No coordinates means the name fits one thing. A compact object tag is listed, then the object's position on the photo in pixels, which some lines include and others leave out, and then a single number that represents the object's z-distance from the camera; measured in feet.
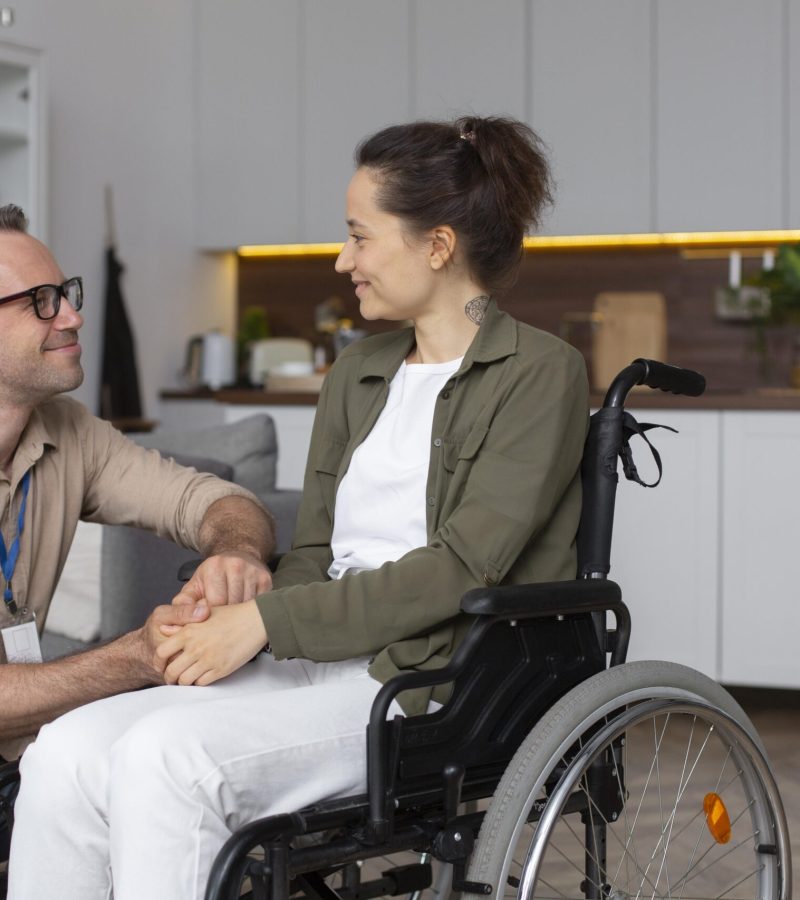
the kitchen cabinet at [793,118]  15.25
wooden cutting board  16.85
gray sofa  9.22
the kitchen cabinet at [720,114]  15.44
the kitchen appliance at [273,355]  18.33
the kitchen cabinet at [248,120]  17.90
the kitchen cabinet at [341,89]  17.30
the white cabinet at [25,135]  15.07
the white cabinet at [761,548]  12.62
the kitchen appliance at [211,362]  18.34
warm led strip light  16.24
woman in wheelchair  4.54
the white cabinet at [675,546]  12.84
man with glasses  5.32
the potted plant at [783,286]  14.29
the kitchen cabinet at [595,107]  16.06
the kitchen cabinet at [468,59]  16.61
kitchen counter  12.57
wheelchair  4.62
